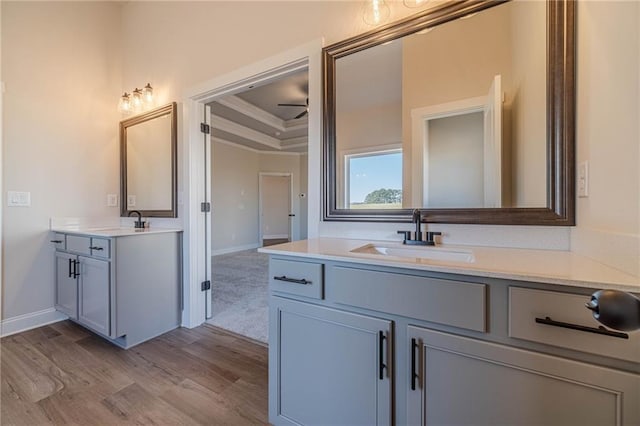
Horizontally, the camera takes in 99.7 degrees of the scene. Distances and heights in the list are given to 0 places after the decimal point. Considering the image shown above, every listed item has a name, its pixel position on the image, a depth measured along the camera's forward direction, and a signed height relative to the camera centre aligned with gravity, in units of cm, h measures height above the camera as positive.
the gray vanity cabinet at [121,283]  199 -57
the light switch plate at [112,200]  292 +13
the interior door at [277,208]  783 +10
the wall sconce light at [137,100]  267 +113
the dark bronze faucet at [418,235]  136 -13
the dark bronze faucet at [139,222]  266 -10
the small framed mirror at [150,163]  254 +49
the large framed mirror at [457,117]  114 +48
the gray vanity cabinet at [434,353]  71 -46
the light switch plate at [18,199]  230 +12
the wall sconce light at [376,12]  151 +113
